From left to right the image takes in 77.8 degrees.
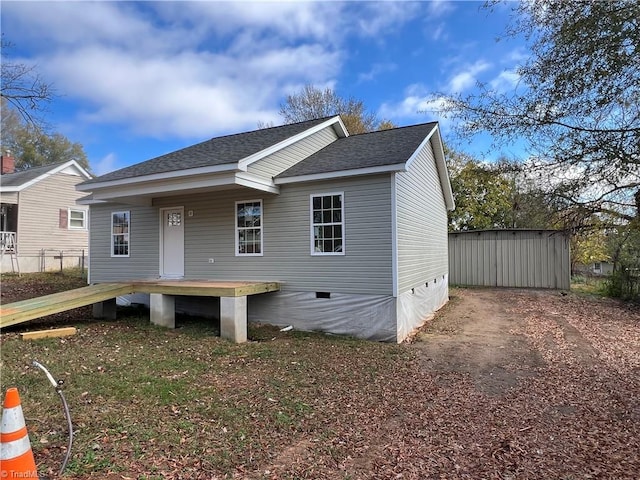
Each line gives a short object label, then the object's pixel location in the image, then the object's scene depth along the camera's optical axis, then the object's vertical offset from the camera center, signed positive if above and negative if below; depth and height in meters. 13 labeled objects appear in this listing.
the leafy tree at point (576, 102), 4.40 +1.82
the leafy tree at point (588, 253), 20.63 -0.83
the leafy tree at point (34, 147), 27.50 +8.11
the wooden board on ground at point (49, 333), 7.08 -1.60
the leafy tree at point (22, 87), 8.50 +3.47
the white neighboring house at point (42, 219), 17.09 +1.27
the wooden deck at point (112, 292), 7.37 -1.02
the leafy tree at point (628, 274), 13.13 -1.24
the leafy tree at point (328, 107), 26.48 +9.09
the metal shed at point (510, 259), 15.77 -0.80
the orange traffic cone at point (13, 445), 2.46 -1.25
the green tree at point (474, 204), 23.73 +2.20
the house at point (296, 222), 8.18 +0.50
